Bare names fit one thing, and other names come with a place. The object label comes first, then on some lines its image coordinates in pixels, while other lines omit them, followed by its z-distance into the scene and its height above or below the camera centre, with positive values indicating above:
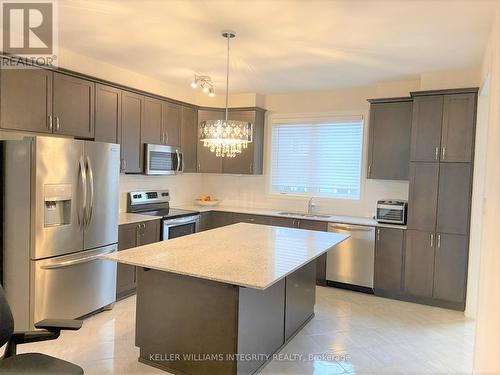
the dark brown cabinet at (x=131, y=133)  4.27 +0.40
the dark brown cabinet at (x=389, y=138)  4.38 +0.45
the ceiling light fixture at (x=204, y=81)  3.70 +1.02
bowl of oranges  5.72 -0.51
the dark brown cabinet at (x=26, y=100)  3.12 +0.56
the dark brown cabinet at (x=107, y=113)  3.94 +0.58
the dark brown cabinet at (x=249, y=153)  5.38 +0.26
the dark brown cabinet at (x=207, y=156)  5.50 +0.19
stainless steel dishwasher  4.41 -1.02
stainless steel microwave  4.60 +0.10
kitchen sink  4.83 -0.58
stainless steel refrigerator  3.02 -0.54
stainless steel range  4.49 -0.58
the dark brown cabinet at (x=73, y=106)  3.53 +0.58
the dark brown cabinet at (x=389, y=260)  4.25 -0.99
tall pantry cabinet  3.89 -0.20
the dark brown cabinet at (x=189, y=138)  5.25 +0.45
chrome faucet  5.28 -0.50
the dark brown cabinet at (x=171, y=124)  4.88 +0.60
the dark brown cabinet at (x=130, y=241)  3.92 -0.83
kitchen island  2.34 -0.93
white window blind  5.07 +0.21
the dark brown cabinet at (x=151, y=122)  4.55 +0.57
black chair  1.76 -0.95
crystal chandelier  3.06 +0.30
